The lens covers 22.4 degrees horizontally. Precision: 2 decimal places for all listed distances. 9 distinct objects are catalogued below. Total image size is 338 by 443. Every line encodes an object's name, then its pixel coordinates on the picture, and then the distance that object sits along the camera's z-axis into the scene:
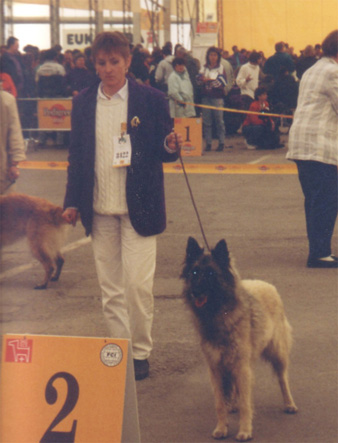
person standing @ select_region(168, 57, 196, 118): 16.47
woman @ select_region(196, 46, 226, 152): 16.30
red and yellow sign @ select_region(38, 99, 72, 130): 17.45
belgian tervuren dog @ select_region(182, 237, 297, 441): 4.00
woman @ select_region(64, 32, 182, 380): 4.62
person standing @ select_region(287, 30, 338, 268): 7.14
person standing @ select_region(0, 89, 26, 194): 6.77
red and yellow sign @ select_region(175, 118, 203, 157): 15.85
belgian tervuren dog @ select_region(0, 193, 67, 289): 7.17
